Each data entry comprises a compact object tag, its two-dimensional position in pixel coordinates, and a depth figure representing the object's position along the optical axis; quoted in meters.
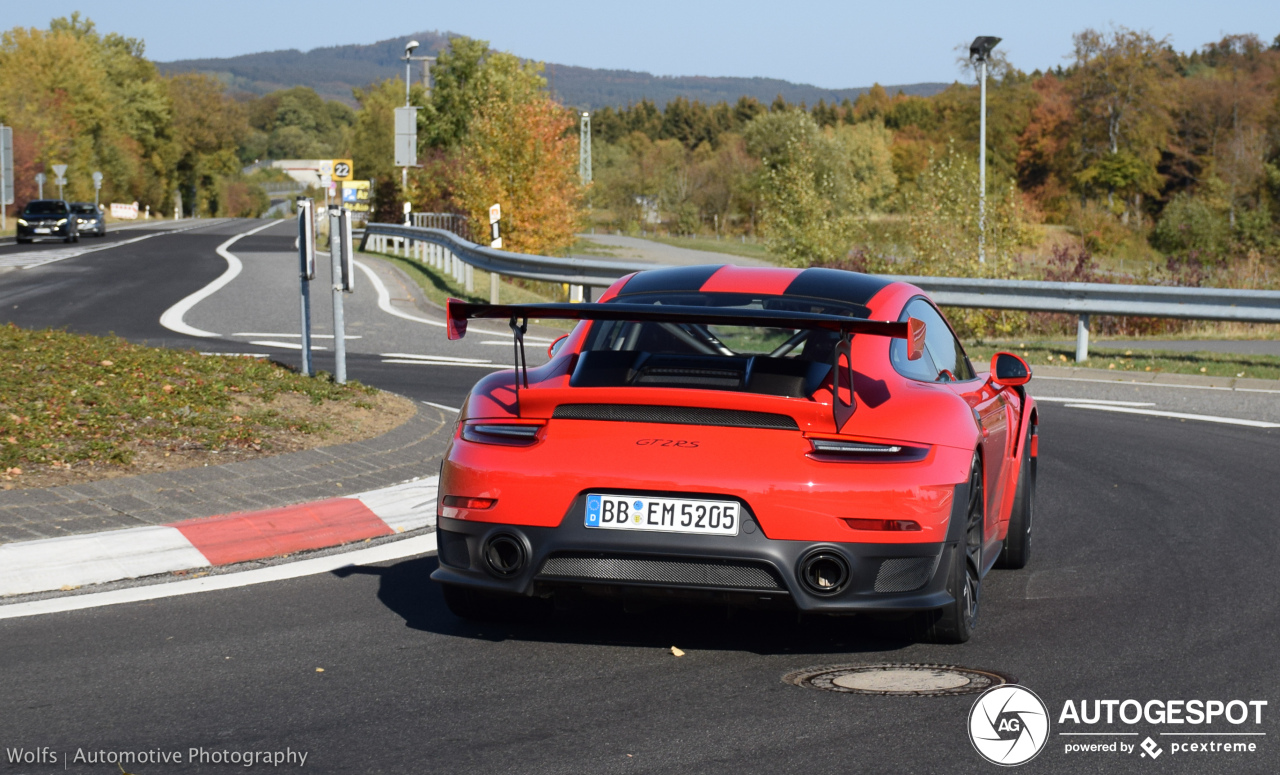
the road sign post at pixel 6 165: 51.92
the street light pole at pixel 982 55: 36.95
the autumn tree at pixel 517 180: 36.75
